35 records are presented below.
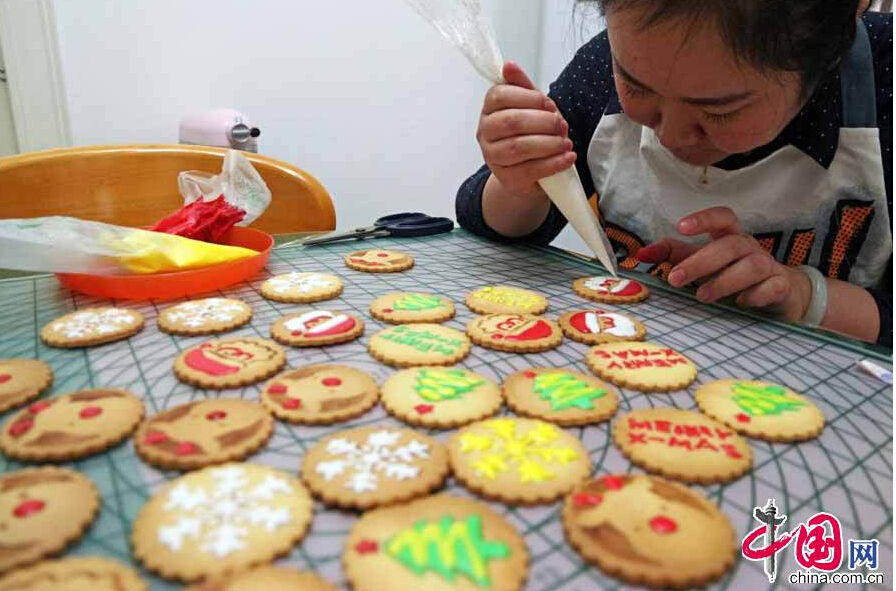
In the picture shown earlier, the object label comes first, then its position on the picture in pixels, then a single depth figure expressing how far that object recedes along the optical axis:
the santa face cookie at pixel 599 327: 0.58
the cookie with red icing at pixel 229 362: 0.47
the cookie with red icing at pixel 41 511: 0.30
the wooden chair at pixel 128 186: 0.93
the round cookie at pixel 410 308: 0.60
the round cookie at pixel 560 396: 0.44
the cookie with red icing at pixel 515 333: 0.55
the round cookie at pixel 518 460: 0.36
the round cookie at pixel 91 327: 0.52
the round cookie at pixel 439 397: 0.43
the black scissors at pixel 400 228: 0.88
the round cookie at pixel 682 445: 0.38
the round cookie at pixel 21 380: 0.43
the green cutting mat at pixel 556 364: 0.32
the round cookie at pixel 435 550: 0.29
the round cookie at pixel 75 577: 0.28
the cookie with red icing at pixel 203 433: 0.37
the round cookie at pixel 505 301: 0.64
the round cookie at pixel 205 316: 0.56
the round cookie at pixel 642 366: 0.49
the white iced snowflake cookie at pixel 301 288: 0.65
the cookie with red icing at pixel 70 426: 0.37
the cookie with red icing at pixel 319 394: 0.42
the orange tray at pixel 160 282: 0.63
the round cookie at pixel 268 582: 0.28
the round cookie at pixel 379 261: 0.75
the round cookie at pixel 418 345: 0.52
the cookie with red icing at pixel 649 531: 0.30
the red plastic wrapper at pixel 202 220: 0.73
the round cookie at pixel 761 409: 0.42
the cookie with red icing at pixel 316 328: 0.54
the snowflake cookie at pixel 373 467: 0.34
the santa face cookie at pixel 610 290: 0.68
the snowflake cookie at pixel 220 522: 0.30
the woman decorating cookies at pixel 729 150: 0.54
